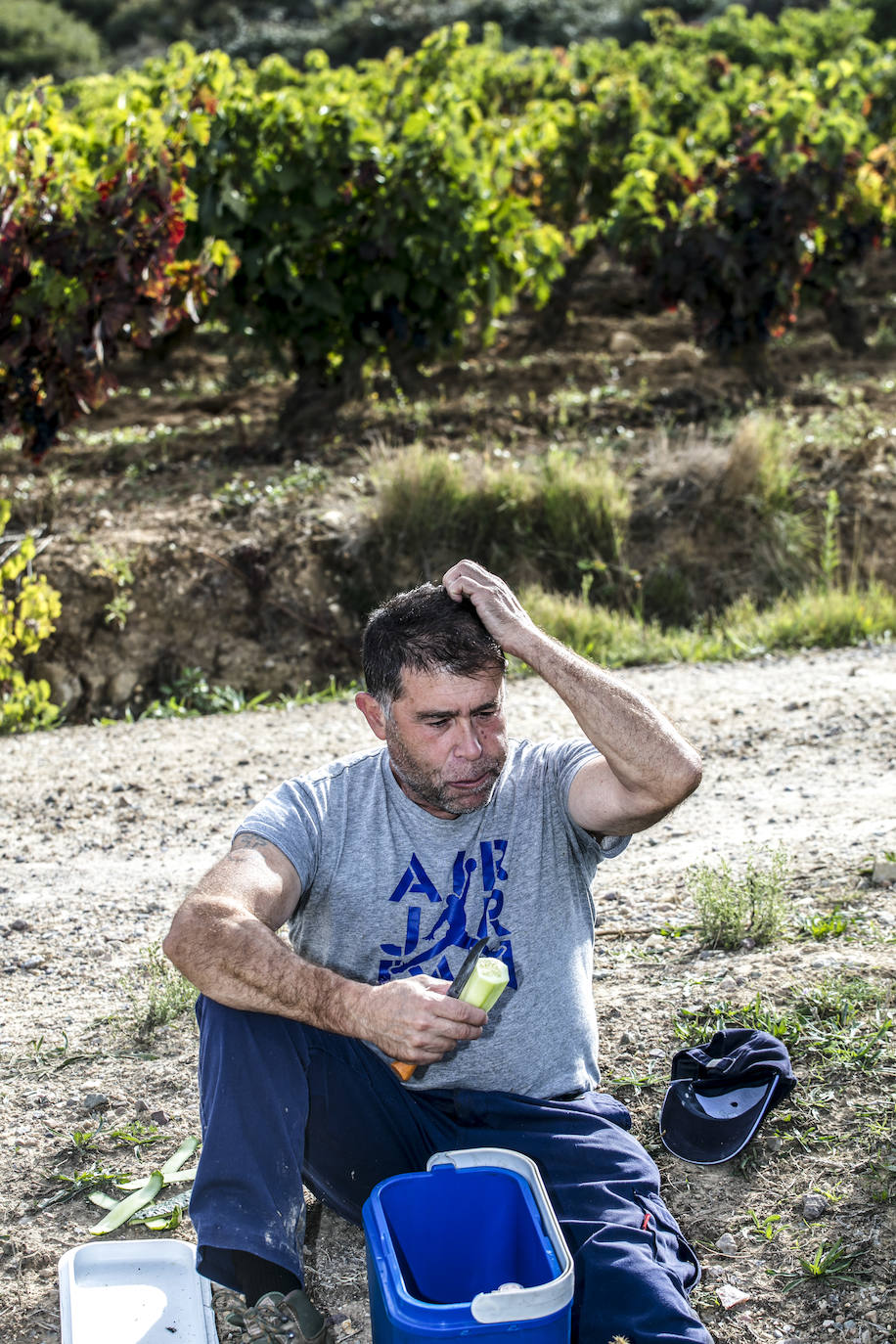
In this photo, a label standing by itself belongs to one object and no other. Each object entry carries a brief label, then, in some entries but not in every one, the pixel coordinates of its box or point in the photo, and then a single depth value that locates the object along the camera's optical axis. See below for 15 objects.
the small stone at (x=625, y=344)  10.80
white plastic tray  2.45
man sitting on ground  2.37
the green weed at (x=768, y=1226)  2.67
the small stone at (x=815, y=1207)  2.69
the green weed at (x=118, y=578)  6.84
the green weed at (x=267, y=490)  7.66
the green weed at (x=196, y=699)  6.37
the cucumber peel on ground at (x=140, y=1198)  2.78
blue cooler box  2.24
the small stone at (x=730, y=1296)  2.54
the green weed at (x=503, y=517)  7.42
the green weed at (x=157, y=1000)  3.43
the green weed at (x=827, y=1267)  2.56
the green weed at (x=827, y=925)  3.62
